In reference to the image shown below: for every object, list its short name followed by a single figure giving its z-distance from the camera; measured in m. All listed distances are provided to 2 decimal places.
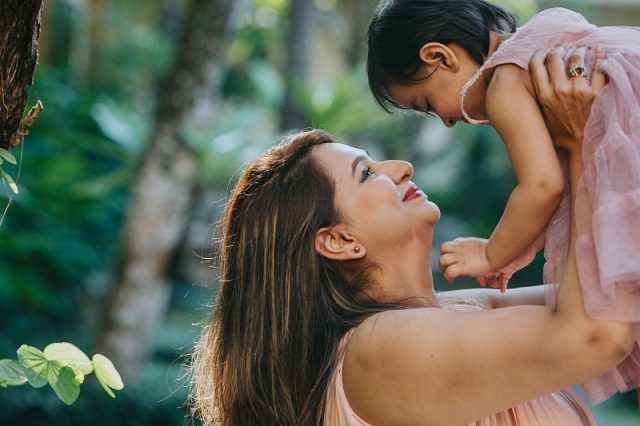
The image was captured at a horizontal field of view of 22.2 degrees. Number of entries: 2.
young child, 1.88
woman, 1.97
